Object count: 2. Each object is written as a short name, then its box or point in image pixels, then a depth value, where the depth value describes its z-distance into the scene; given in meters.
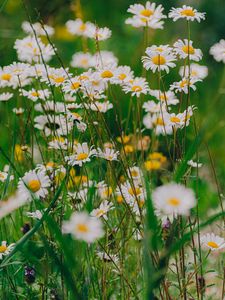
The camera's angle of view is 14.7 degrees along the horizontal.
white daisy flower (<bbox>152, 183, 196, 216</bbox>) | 0.73
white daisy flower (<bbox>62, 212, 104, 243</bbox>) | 0.74
